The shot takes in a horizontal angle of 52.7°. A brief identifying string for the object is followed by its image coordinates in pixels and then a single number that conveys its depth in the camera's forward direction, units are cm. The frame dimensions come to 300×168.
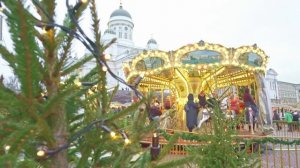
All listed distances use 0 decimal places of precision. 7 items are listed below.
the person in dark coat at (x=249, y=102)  1144
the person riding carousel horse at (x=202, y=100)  1198
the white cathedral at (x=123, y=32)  6612
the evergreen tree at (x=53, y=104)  80
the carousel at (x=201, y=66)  1262
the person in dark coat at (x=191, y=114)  1132
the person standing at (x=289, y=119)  1718
